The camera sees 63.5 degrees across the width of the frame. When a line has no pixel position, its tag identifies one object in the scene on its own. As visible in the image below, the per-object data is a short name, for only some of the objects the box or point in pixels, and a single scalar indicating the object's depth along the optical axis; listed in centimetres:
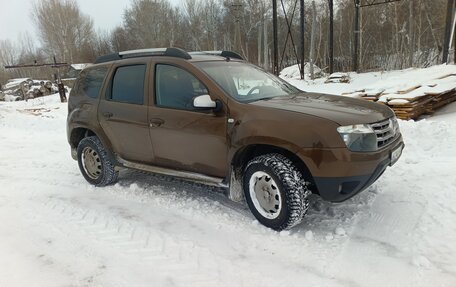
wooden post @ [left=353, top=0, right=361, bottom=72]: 1492
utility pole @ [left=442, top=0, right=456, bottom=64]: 1160
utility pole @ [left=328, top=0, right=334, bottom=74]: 1534
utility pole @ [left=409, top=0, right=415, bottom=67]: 2028
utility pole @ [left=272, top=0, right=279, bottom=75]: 1487
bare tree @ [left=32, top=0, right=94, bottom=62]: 4538
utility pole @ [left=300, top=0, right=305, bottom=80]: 1527
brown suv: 331
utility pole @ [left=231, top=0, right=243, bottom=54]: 3455
